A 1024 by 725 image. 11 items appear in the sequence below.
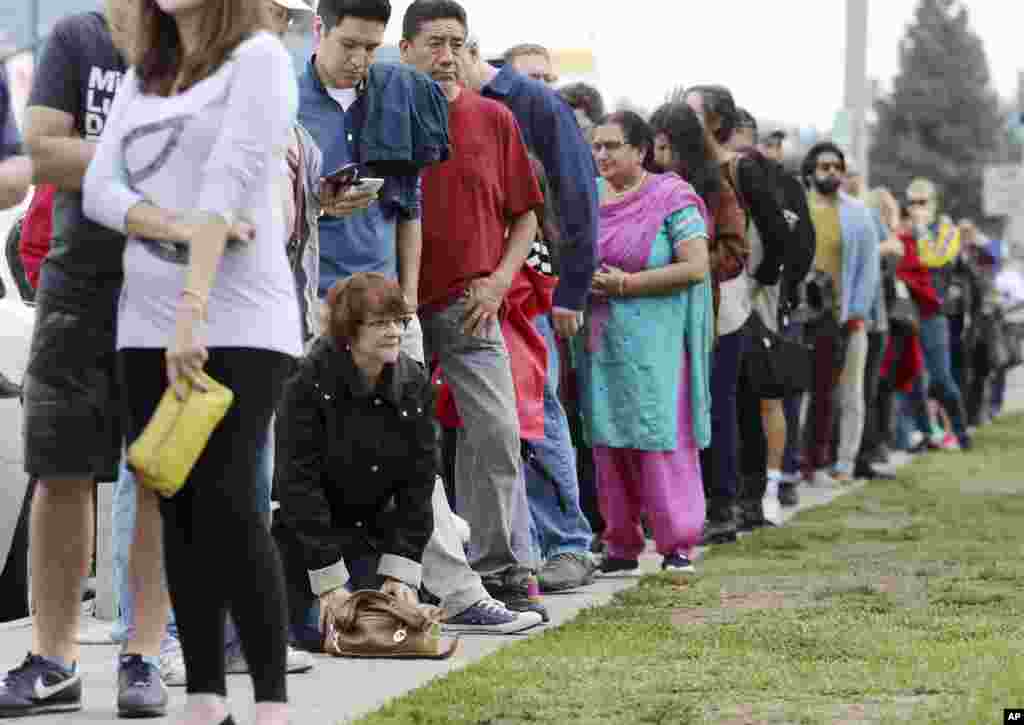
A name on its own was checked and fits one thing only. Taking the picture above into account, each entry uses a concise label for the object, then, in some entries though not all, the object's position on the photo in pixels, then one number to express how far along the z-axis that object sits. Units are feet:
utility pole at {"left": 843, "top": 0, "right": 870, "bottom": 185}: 122.35
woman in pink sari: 47.91
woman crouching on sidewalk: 34.81
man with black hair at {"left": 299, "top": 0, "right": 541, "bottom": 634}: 36.13
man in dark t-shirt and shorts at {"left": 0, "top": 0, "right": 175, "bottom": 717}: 28.53
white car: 37.91
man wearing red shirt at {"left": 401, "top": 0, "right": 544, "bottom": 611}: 39.76
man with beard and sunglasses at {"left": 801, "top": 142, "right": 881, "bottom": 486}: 72.74
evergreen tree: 468.55
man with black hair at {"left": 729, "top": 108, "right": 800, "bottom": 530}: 56.91
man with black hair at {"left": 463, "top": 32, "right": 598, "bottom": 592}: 43.02
